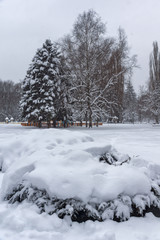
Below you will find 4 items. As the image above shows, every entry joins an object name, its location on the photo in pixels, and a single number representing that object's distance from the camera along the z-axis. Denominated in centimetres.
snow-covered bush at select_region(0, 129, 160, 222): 244
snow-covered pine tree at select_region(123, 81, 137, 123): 4689
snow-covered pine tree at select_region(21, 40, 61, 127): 1878
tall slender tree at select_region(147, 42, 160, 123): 2560
